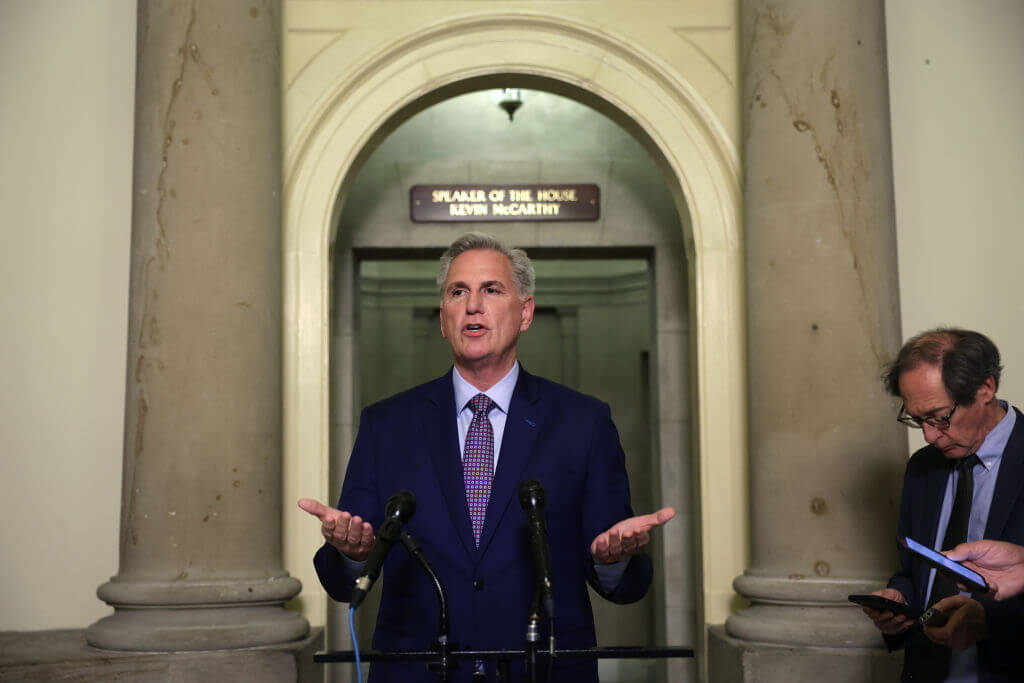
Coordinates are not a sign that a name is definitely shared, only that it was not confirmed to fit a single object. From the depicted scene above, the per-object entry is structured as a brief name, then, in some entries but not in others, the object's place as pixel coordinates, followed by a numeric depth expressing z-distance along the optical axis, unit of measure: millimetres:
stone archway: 5195
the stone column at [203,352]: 4473
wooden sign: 6957
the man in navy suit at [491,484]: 2594
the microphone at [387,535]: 1945
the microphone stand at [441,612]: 2082
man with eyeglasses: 2957
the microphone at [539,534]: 2010
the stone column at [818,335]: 4582
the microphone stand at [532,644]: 1999
